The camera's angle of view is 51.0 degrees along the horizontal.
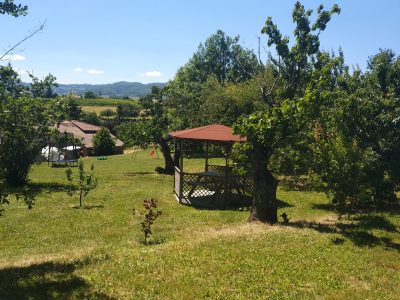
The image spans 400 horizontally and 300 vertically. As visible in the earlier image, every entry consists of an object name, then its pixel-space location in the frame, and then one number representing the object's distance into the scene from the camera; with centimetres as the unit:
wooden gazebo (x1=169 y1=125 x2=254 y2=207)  2067
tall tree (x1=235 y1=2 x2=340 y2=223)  1449
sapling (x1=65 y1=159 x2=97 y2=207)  2148
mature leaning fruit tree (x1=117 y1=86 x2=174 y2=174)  3422
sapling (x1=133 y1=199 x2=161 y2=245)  1281
